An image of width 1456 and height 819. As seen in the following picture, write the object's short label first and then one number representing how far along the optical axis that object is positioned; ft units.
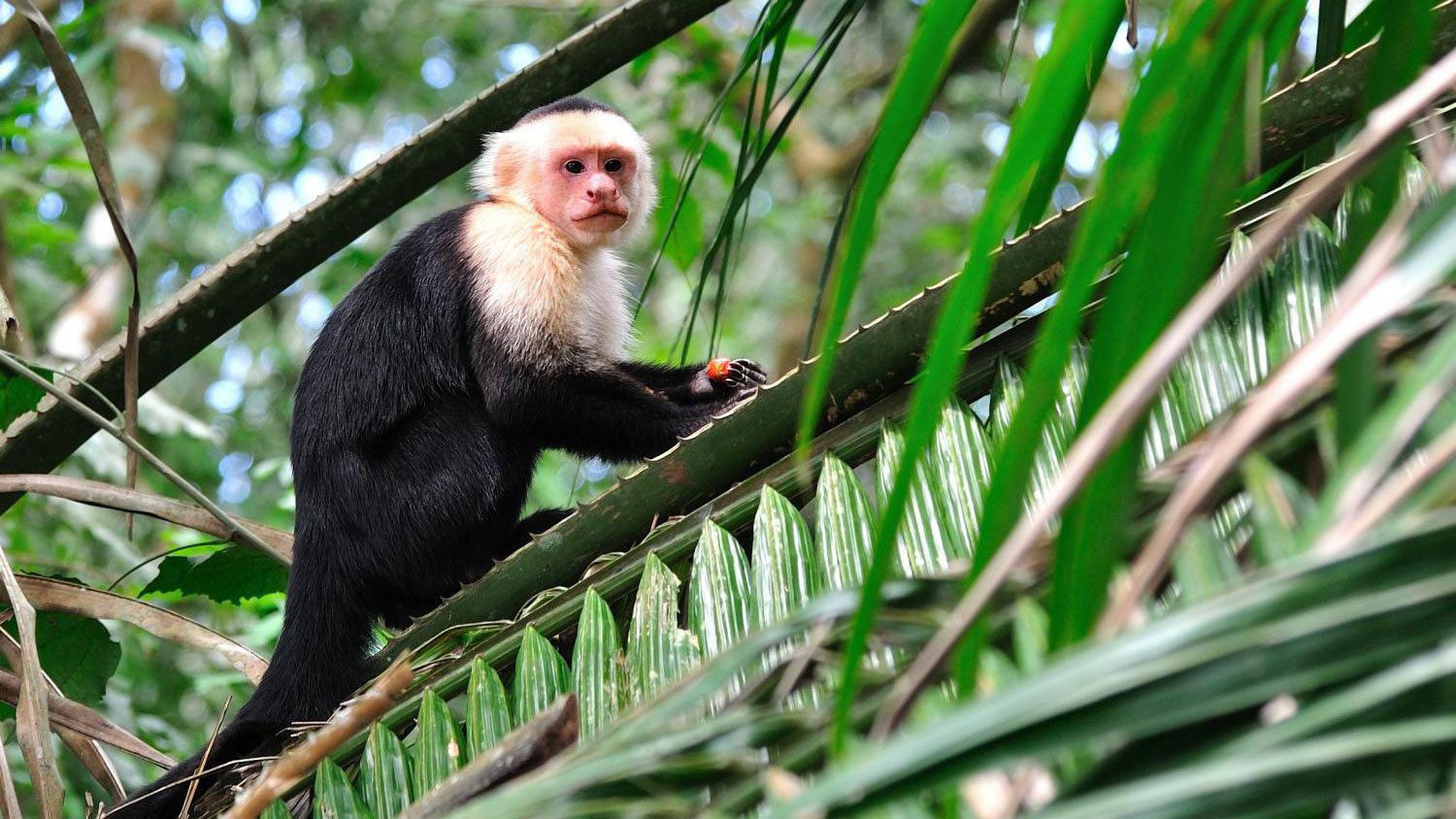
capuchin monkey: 21.89
